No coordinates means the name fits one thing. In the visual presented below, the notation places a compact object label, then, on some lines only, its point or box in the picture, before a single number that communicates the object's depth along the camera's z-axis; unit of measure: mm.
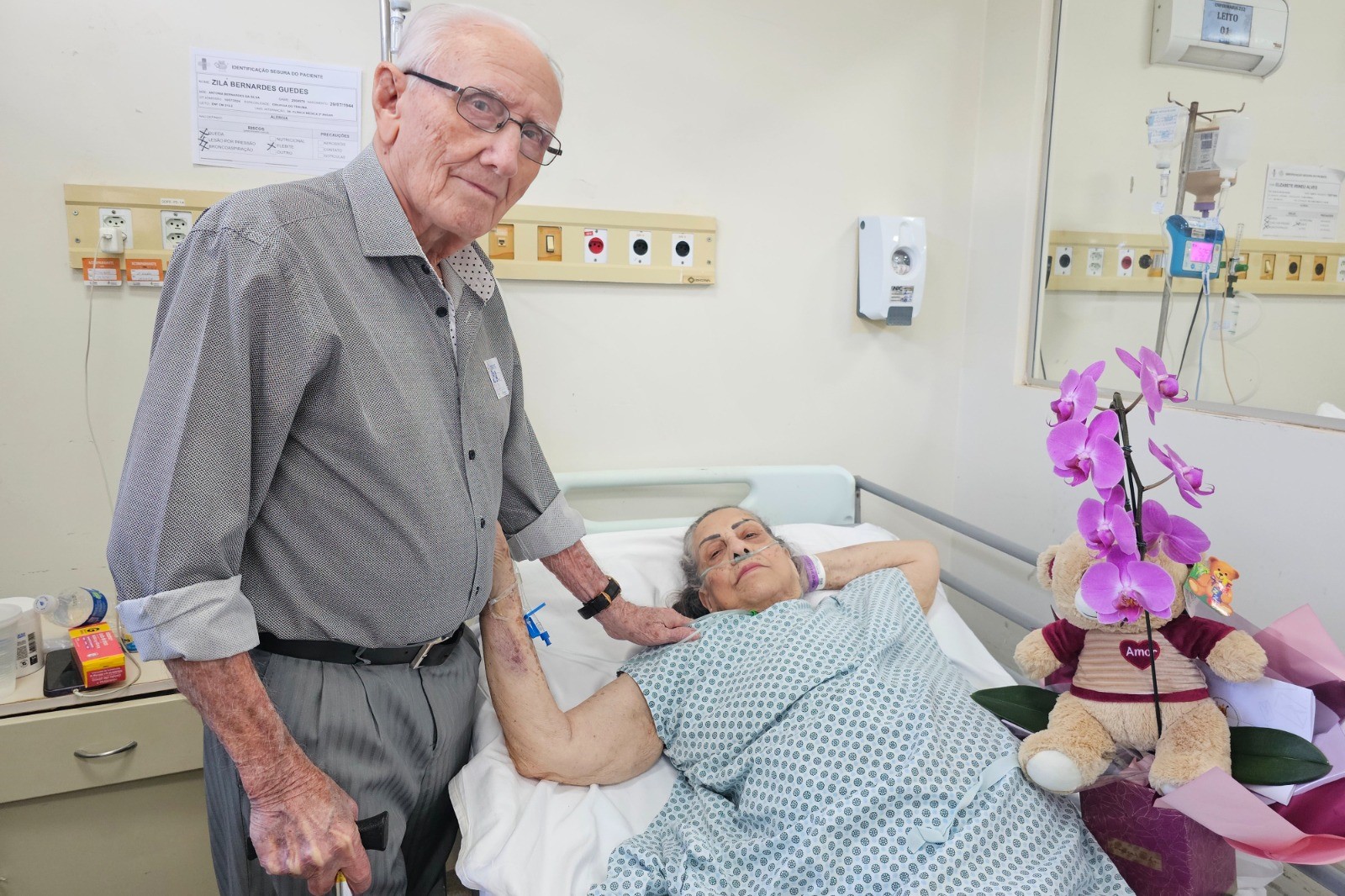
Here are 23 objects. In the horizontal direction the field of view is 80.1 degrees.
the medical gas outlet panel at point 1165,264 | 1635
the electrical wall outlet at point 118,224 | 1745
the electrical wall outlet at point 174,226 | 1794
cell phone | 1559
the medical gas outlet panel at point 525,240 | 1748
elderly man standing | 926
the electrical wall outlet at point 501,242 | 2020
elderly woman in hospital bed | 1156
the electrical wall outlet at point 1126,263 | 2102
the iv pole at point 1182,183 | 1893
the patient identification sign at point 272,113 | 1800
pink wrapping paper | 906
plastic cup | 1563
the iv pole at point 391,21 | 1611
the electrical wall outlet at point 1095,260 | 2198
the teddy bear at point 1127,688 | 1075
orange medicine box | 1579
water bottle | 1804
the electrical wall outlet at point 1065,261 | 2271
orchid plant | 903
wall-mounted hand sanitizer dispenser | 2312
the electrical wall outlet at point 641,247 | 2158
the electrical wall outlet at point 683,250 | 2201
